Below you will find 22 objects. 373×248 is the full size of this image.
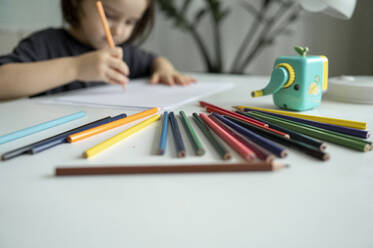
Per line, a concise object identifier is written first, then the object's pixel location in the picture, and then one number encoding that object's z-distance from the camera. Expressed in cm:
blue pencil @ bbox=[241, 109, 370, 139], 30
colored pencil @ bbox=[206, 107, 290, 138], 30
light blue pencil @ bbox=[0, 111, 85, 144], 31
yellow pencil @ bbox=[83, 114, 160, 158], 26
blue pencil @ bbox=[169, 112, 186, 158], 26
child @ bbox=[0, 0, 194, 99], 59
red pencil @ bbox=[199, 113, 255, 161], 24
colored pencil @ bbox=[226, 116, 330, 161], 25
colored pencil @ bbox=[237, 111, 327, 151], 26
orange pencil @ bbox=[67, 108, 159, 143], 30
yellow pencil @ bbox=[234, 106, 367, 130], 33
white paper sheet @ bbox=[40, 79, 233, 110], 49
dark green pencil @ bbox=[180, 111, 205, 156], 26
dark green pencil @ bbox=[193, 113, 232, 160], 25
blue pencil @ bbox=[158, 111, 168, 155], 26
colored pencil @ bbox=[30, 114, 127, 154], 27
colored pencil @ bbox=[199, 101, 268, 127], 33
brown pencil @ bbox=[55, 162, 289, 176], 23
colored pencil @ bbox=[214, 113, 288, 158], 25
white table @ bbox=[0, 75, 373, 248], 17
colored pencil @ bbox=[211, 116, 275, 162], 24
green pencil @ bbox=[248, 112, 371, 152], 27
